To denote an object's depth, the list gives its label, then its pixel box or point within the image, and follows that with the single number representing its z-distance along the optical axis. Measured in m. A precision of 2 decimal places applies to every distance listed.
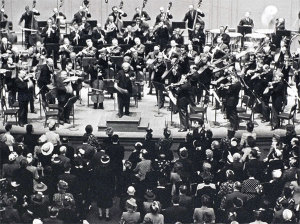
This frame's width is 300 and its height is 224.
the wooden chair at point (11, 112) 20.46
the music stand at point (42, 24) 27.92
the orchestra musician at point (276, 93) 20.17
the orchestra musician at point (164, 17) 27.39
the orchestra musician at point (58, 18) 27.45
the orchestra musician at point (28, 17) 28.22
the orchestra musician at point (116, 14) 27.28
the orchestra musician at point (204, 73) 20.88
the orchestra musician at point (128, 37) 25.29
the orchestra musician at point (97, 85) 22.50
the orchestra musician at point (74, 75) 21.02
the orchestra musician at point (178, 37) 26.34
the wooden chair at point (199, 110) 20.56
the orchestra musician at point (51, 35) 26.28
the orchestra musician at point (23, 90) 20.05
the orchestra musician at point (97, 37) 25.55
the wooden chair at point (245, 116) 20.49
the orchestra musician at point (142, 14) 27.87
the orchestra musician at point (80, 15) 27.89
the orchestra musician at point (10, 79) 20.59
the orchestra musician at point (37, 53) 22.90
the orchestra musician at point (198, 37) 27.31
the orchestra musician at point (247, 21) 28.62
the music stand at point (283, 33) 27.02
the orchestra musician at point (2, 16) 28.55
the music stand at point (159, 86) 20.95
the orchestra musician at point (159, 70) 21.66
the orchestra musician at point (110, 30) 26.77
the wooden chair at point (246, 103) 19.94
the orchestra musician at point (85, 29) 26.08
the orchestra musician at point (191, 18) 28.24
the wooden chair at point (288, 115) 20.24
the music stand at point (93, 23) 27.23
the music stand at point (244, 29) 28.00
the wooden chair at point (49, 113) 20.58
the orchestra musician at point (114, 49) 22.88
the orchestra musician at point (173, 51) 22.12
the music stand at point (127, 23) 27.90
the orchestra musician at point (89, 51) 23.17
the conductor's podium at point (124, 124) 20.64
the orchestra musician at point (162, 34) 26.98
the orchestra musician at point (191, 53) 23.07
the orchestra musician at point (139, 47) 23.94
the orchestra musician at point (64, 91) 20.47
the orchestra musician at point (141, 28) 26.78
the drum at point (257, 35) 26.92
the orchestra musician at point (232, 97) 20.00
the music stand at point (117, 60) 22.22
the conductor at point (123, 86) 20.64
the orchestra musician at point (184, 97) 19.92
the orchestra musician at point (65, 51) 24.06
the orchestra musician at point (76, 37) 26.05
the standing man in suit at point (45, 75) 20.80
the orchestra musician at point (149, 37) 26.72
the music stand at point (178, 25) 27.89
